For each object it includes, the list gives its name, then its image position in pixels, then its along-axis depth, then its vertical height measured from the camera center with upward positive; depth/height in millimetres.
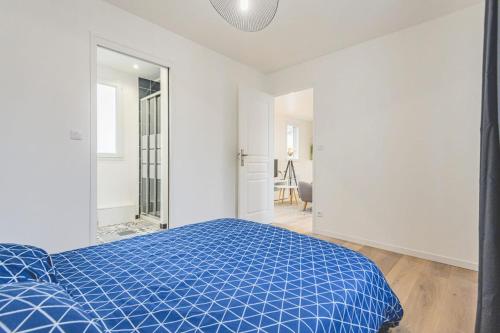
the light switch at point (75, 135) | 2279 +238
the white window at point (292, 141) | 7248 +651
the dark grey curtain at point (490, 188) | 880 -85
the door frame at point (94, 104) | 2395 +546
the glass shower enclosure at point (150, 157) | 4027 +74
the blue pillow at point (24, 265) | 780 -360
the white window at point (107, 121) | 4016 +663
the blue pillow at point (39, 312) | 474 -318
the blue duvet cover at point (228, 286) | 738 -463
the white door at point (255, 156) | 3701 +109
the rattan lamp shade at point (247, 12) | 1590 +1001
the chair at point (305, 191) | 5041 -586
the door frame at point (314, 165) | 3592 -27
